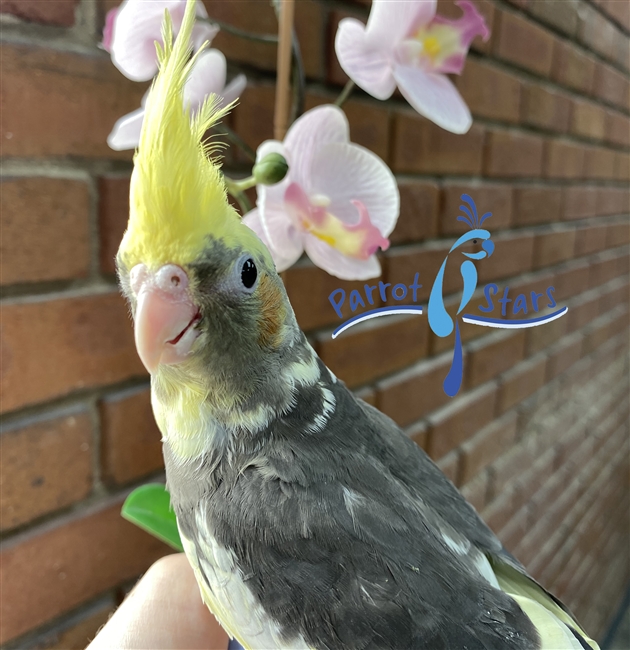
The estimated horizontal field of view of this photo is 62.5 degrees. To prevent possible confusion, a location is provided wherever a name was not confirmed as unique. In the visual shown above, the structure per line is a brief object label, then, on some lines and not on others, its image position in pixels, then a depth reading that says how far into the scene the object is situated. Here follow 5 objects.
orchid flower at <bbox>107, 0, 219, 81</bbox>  0.32
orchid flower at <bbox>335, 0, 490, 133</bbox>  0.36
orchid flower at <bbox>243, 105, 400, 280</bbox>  0.35
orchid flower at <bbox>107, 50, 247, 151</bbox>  0.35
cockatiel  0.27
